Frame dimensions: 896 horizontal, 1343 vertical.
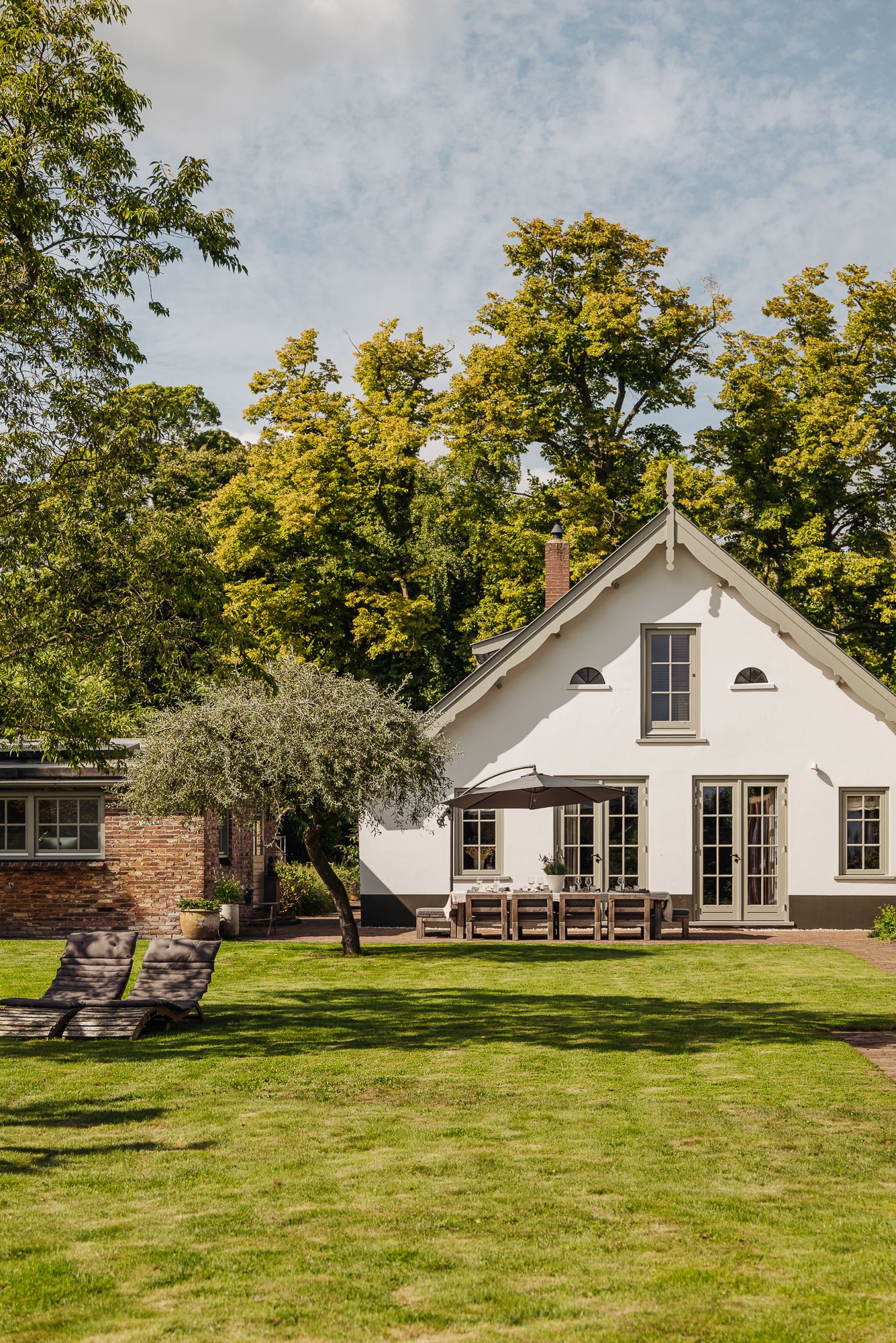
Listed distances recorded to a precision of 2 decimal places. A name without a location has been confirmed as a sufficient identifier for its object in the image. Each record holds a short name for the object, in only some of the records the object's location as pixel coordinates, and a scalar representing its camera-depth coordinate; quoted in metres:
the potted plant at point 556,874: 22.66
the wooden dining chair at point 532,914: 21.89
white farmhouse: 24.06
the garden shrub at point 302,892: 27.75
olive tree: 17.28
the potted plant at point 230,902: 22.31
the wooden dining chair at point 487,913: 21.91
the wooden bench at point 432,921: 21.83
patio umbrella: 20.50
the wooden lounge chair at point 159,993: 12.38
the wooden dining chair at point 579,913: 21.94
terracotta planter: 21.67
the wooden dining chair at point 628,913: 21.81
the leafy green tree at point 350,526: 33.91
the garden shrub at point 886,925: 21.75
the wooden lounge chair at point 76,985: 12.33
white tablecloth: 22.06
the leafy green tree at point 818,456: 32.44
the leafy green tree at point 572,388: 33.31
